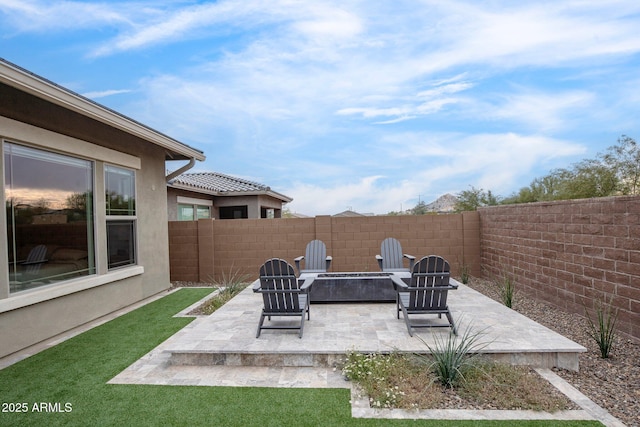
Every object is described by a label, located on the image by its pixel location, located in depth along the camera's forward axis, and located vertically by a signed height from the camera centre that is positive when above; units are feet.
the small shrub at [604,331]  12.60 -4.35
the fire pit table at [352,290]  19.36 -3.51
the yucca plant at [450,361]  10.61 -4.34
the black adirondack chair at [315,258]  23.77 -2.13
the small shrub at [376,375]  9.75 -4.57
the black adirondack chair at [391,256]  23.77 -2.15
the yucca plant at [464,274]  26.11 -3.95
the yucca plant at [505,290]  18.90 -4.18
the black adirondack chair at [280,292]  13.85 -2.53
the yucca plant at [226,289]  19.94 -4.05
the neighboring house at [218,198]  36.27 +3.81
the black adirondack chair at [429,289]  13.85 -2.61
